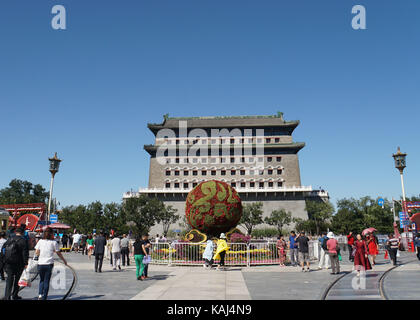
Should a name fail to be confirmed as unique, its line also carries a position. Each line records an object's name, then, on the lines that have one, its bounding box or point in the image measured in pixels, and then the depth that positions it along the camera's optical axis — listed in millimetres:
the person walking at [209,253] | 12844
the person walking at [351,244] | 15888
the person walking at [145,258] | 10326
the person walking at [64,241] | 25188
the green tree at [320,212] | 49812
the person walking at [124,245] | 13805
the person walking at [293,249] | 14320
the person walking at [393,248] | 14195
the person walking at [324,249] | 11973
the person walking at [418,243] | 15323
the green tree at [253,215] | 45875
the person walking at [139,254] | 10141
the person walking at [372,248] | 14734
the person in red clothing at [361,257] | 10135
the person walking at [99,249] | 11906
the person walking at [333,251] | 11405
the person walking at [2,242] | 9342
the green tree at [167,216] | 46478
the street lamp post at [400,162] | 23339
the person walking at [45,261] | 6777
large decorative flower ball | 15773
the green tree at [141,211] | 44188
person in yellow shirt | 12469
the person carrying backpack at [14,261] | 6836
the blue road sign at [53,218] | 23094
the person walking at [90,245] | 18252
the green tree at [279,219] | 49500
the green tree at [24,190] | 81481
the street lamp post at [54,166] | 25781
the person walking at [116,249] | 12695
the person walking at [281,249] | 14391
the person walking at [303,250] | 12375
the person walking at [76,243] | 23872
